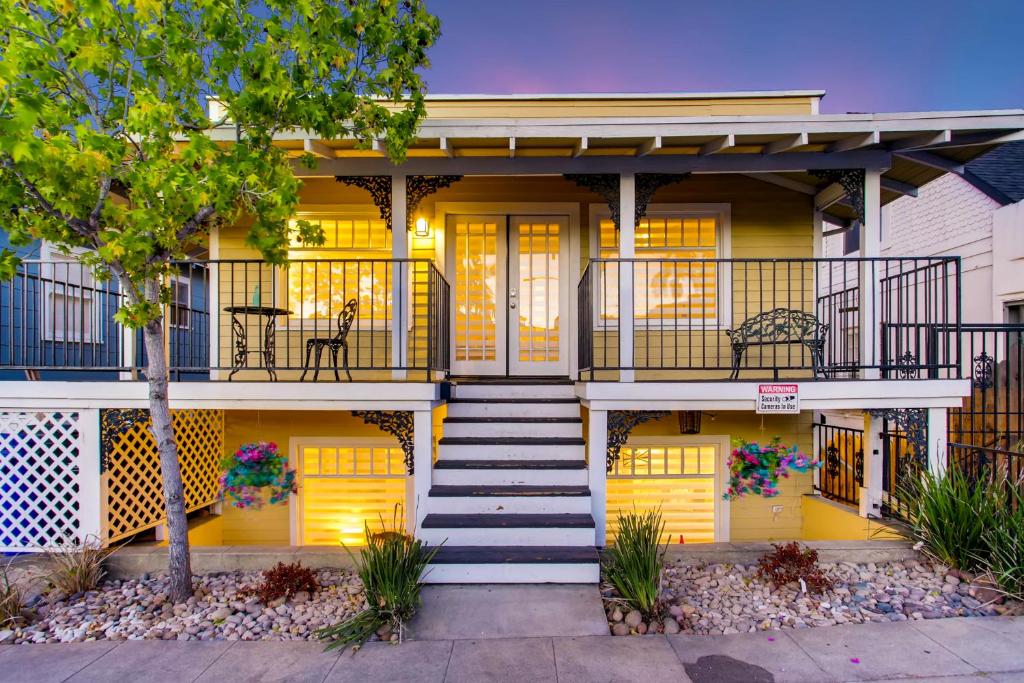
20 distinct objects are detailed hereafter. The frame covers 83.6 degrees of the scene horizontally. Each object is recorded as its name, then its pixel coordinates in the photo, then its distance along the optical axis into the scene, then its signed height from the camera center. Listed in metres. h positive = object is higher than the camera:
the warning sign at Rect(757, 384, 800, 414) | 5.27 -0.53
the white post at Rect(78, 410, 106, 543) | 4.89 -1.34
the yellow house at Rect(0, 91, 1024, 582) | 5.23 +0.12
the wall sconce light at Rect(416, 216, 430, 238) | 7.20 +1.41
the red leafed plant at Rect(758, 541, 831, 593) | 4.20 -1.73
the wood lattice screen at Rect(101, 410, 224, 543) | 5.09 -1.28
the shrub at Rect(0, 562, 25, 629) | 3.86 -1.82
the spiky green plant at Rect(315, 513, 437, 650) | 3.60 -1.64
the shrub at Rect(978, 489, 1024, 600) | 3.92 -1.48
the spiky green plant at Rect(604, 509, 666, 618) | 3.79 -1.55
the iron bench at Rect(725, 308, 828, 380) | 5.61 +0.11
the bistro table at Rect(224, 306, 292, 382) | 5.59 +0.00
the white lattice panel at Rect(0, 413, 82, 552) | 4.92 -1.27
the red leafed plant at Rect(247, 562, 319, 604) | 4.12 -1.78
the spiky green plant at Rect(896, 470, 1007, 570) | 4.24 -1.35
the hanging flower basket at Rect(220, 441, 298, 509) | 4.71 -1.11
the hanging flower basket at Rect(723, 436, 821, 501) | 4.83 -1.06
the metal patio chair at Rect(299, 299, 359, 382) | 5.68 -0.01
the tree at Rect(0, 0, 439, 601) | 3.50 +1.58
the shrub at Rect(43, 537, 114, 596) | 4.32 -1.76
